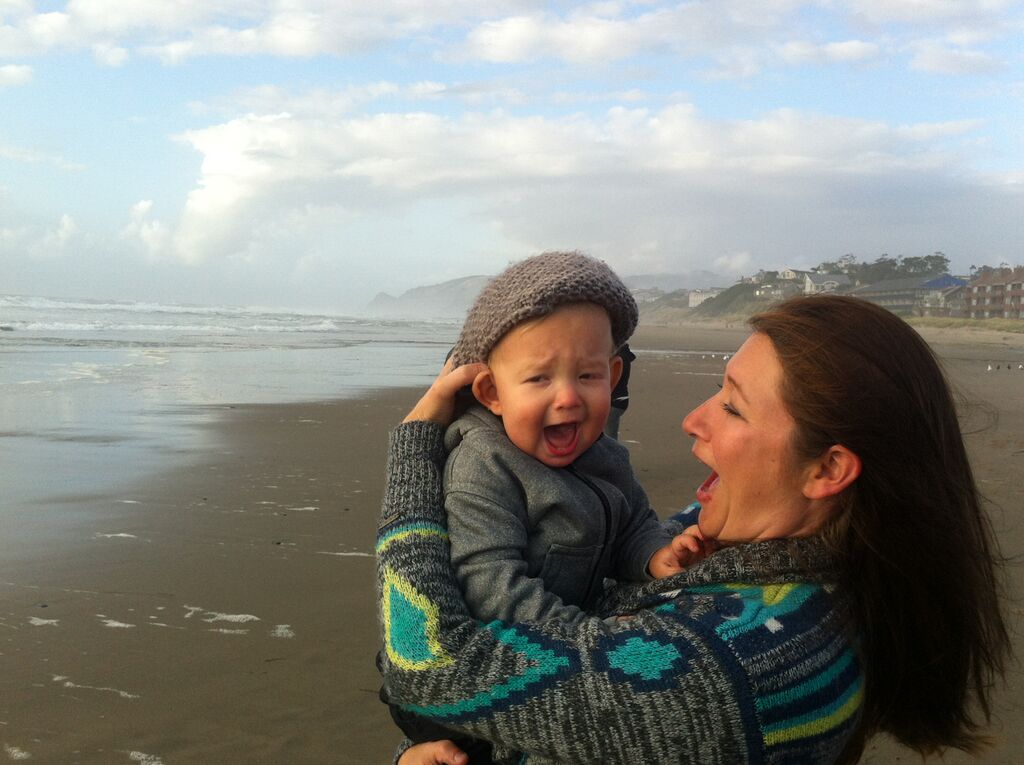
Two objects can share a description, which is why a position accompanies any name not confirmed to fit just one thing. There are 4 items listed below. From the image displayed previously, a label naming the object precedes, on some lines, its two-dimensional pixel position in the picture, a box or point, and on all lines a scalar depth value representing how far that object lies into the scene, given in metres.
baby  1.86
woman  1.47
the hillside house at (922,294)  66.88
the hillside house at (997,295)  58.72
